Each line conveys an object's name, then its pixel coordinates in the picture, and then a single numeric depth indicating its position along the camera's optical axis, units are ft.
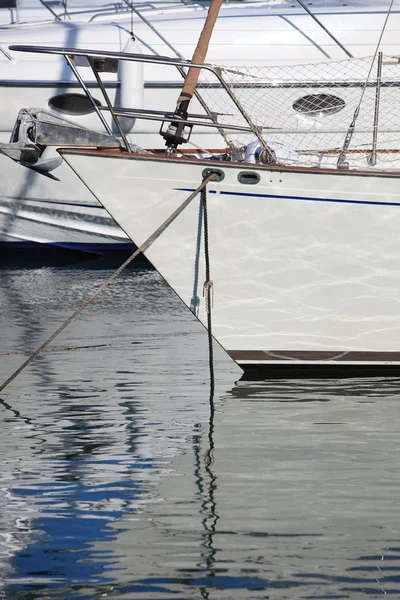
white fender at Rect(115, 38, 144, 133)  91.40
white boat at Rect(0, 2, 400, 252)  93.97
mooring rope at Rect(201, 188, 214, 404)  51.78
